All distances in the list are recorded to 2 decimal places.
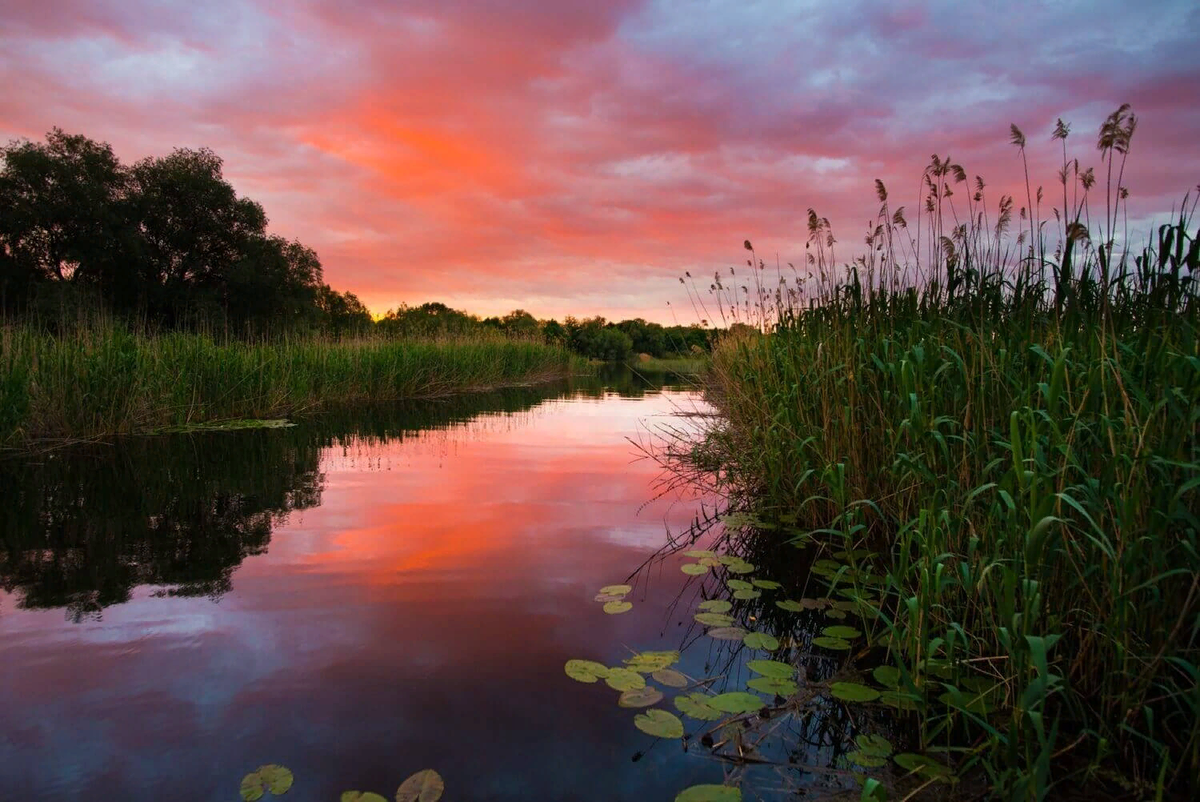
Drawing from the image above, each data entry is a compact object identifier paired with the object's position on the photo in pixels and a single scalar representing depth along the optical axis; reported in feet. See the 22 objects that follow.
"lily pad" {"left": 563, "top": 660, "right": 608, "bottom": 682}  8.32
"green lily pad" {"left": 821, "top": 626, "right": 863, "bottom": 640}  9.36
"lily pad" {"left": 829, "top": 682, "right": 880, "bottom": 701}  7.64
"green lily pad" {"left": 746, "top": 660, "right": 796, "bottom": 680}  8.28
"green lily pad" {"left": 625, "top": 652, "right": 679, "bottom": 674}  8.54
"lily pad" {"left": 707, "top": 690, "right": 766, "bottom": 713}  7.47
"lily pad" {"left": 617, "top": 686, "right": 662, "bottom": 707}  7.70
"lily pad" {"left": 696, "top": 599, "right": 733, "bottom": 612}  10.59
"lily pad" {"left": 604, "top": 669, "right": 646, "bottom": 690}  8.05
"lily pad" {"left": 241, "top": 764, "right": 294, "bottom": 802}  6.09
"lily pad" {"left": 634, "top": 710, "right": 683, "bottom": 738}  7.08
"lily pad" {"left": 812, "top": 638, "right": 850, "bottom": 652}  9.01
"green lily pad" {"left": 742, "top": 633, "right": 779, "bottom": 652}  9.16
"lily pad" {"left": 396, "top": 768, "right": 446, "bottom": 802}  6.03
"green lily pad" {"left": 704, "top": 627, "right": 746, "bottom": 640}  9.55
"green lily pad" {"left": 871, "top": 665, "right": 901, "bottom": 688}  7.92
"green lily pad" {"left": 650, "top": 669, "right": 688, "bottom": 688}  8.16
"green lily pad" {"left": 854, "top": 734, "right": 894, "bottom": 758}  6.74
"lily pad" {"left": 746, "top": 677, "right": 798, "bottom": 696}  7.95
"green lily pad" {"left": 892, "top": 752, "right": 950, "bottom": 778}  6.26
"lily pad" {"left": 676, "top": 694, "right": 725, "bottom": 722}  7.41
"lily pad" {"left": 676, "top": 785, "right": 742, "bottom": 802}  6.00
